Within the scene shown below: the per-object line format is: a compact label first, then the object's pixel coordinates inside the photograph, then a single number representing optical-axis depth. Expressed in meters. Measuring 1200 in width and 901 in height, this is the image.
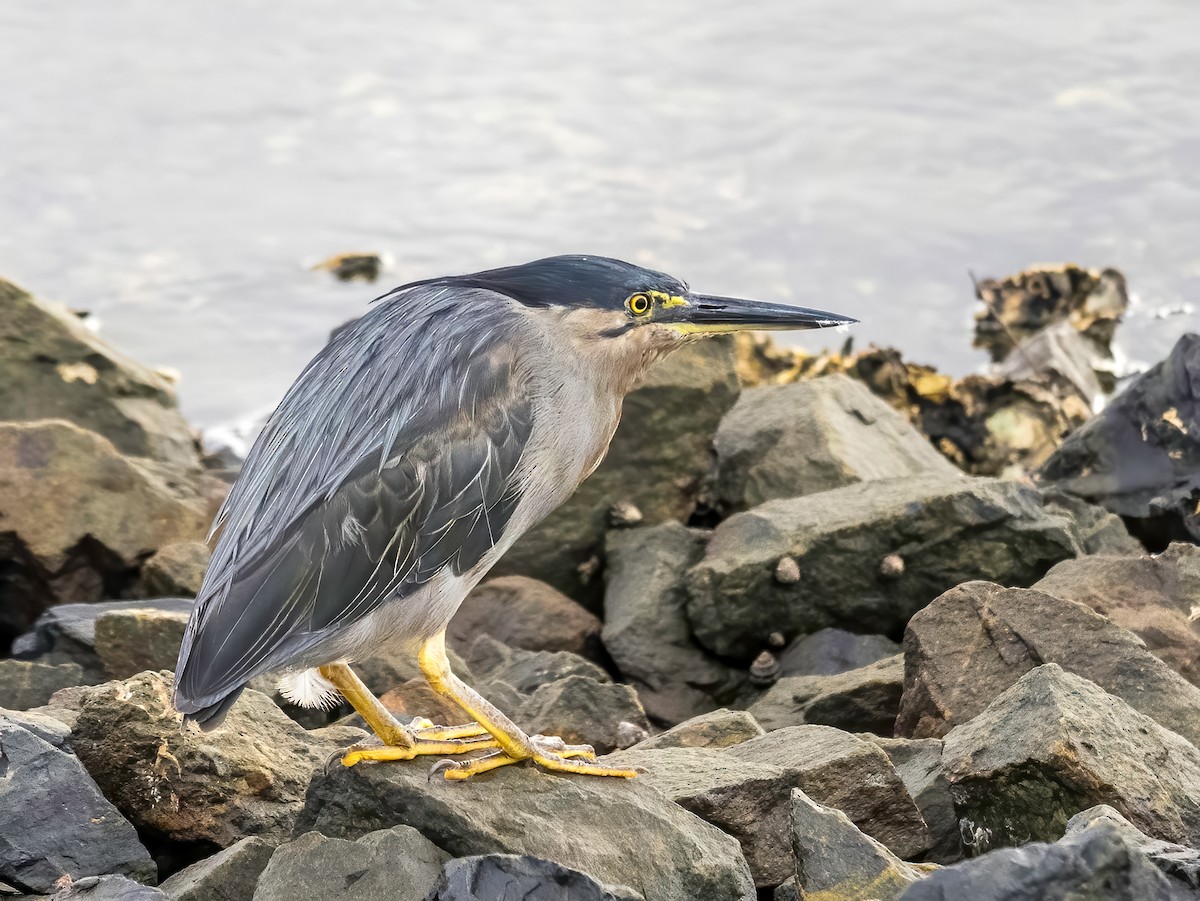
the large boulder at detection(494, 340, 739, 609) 12.45
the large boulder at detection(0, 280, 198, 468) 13.80
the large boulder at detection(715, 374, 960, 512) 12.37
